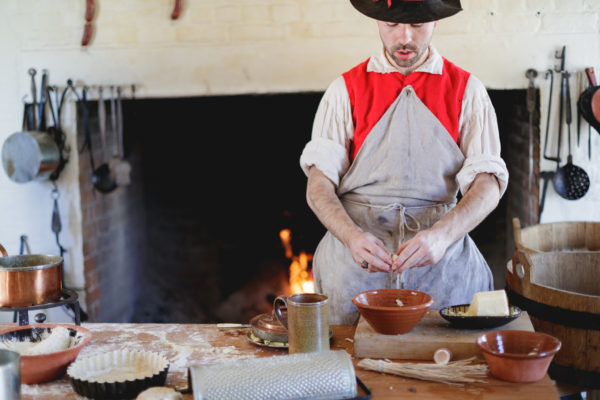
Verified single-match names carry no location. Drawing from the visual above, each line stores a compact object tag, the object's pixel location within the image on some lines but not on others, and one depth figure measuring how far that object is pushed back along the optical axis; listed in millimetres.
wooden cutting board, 1796
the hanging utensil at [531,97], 3584
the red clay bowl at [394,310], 1805
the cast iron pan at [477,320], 1849
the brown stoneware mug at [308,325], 1728
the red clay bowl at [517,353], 1627
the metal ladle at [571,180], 3570
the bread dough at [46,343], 1798
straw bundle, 1682
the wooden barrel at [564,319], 2225
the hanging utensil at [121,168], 4016
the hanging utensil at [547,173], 3581
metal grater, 1521
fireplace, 4590
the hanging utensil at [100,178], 3982
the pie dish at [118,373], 1614
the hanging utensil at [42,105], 3914
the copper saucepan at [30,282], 2266
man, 2430
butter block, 1887
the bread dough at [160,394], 1530
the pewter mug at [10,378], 1421
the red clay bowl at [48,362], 1719
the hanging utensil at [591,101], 3479
